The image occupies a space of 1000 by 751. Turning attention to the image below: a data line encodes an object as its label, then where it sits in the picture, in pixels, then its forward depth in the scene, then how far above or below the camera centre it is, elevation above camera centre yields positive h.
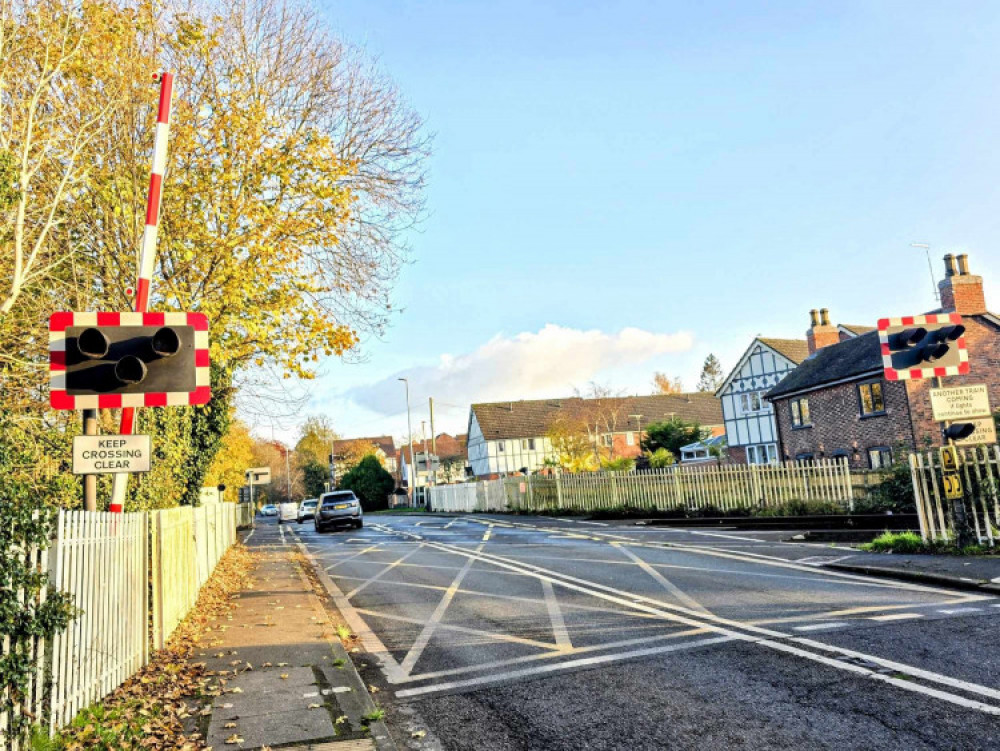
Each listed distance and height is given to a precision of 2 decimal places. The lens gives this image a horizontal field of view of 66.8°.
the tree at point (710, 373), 122.96 +15.50
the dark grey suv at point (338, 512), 31.91 -0.60
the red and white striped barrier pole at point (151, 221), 7.12 +2.75
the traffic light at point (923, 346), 11.01 +1.55
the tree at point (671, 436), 56.53 +2.68
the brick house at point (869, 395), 29.44 +2.61
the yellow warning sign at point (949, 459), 10.95 -0.11
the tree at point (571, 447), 45.84 +2.26
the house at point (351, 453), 98.69 +5.74
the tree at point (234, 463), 34.62 +2.17
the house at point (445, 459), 82.47 +3.81
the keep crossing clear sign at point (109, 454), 6.12 +0.49
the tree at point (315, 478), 96.75 +2.71
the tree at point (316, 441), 99.62 +7.65
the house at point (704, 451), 50.78 +1.34
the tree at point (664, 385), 103.81 +11.96
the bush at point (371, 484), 69.88 +1.02
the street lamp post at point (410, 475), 62.46 +1.60
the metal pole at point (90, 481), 6.32 +0.30
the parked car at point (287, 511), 57.91 -0.75
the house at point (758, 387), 41.28 +4.58
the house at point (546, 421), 72.50 +5.58
